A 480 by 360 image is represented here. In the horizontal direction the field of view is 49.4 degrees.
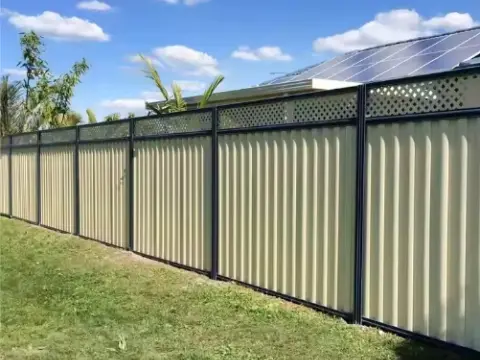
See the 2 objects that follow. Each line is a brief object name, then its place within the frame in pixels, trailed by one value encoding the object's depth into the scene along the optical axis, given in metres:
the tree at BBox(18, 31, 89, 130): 17.62
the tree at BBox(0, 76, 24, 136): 18.11
